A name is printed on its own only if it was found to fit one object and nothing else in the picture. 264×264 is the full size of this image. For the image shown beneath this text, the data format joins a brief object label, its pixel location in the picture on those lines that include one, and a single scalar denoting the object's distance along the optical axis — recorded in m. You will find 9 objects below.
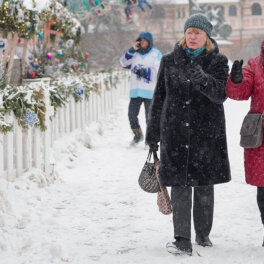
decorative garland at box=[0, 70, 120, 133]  9.27
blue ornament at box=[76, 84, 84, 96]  16.00
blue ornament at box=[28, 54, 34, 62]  20.19
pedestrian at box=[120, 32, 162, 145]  15.26
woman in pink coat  6.51
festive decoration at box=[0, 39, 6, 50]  15.46
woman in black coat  6.72
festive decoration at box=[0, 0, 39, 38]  15.05
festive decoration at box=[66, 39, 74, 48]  23.10
